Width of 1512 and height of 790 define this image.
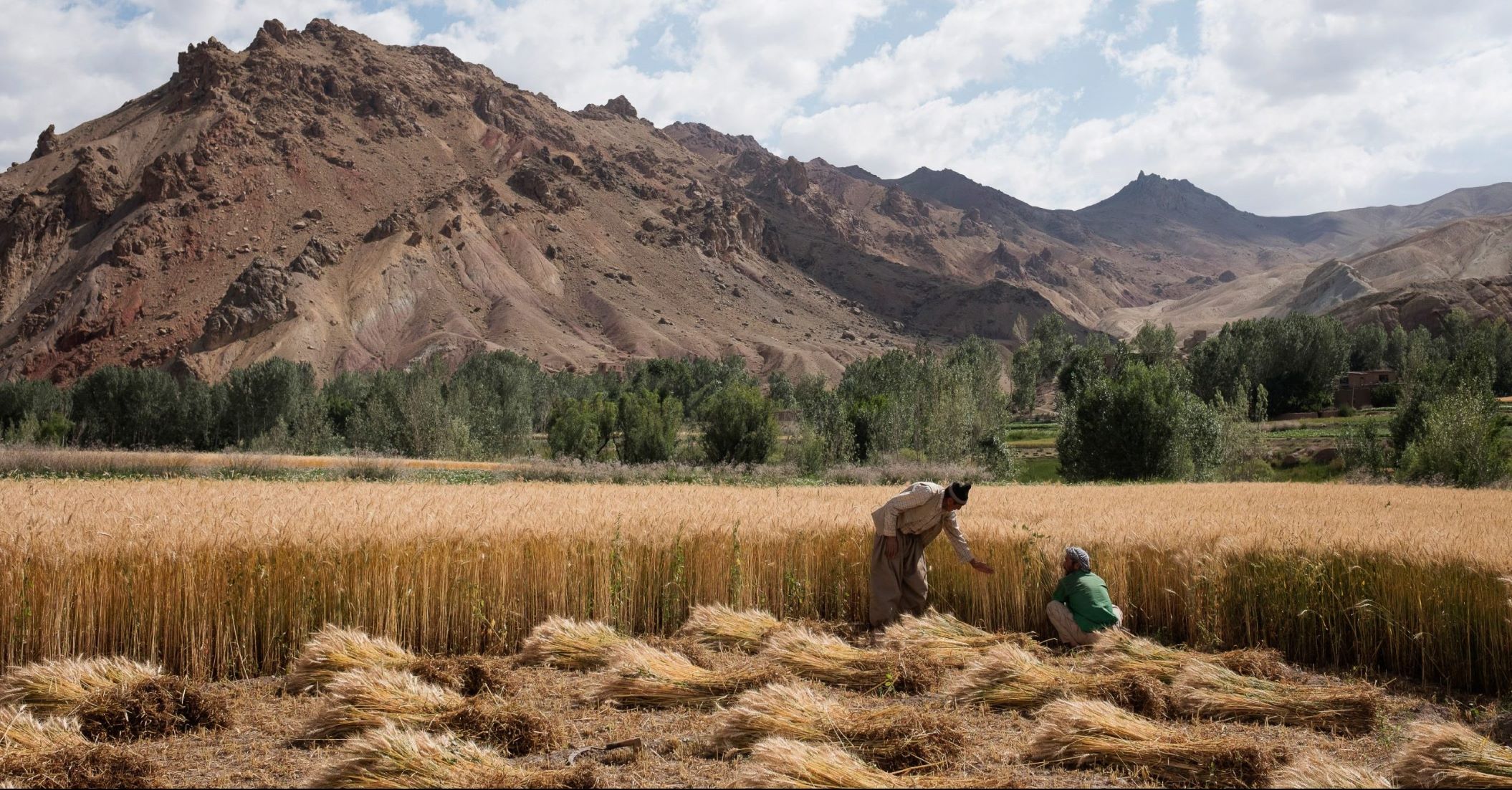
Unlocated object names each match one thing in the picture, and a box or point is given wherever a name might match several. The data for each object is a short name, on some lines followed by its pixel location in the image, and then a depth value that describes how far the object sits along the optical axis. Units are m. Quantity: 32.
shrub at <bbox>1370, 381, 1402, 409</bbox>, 78.62
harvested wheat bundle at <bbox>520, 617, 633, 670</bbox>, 9.05
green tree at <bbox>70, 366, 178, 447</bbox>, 78.44
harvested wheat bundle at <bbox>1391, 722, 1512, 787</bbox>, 5.65
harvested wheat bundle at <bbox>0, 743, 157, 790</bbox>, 5.81
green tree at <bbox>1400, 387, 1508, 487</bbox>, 36.94
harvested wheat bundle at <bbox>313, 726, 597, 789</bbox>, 5.64
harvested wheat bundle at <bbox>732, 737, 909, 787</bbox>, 5.41
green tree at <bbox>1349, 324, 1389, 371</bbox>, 102.08
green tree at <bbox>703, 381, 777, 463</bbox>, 52.09
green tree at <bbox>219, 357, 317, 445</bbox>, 77.25
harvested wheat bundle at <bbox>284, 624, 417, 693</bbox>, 8.14
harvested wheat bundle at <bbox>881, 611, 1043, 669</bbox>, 9.24
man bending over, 10.37
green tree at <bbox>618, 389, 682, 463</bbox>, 55.47
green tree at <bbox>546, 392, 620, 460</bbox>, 56.47
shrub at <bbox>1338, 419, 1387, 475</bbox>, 44.91
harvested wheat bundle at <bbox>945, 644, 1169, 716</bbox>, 7.86
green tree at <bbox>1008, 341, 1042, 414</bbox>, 106.62
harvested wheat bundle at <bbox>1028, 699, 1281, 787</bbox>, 6.15
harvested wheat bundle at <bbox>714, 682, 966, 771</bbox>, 6.32
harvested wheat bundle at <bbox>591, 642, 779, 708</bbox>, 8.01
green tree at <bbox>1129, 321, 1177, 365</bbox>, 104.44
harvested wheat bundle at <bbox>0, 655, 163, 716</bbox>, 7.09
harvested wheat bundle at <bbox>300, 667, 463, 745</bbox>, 6.84
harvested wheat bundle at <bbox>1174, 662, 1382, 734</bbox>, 7.53
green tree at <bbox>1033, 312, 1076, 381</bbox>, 118.38
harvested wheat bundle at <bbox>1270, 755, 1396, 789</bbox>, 5.23
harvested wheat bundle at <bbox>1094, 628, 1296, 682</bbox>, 8.67
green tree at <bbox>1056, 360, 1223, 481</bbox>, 46.03
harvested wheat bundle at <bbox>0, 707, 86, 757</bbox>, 6.14
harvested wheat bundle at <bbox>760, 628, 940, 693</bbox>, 8.61
